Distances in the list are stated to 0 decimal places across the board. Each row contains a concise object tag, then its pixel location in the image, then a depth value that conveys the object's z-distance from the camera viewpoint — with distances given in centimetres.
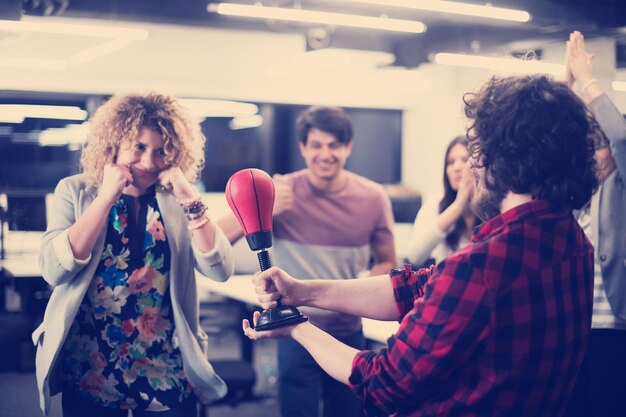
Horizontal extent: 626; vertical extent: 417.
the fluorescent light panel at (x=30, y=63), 646
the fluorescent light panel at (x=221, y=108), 768
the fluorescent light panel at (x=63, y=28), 412
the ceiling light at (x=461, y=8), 379
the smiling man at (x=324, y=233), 254
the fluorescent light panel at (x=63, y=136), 720
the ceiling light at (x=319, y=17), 402
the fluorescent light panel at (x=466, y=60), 564
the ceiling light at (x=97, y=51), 694
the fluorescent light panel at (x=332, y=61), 692
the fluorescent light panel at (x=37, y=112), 707
